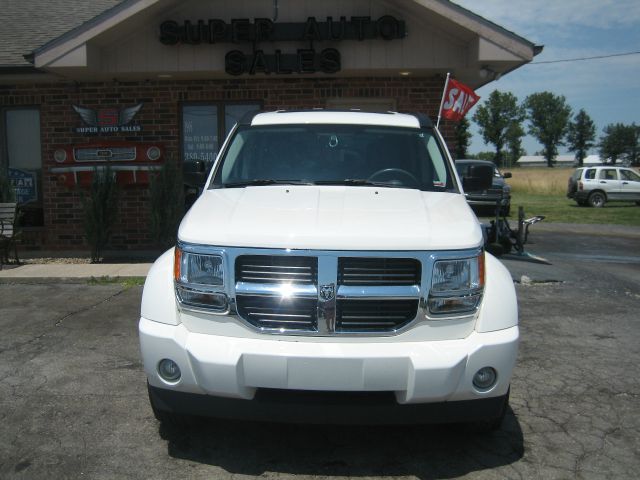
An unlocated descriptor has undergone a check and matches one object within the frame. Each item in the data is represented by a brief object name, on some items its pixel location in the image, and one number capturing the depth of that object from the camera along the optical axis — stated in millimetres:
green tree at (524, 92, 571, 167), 130250
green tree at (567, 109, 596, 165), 134375
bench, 9602
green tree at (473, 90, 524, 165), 115125
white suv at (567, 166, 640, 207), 26547
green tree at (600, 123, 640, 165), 116375
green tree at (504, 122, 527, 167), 116812
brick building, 9406
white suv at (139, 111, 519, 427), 2920
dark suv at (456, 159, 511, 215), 15656
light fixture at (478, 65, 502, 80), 9891
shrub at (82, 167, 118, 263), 9773
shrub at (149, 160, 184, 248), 9906
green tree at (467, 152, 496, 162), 116000
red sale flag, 9484
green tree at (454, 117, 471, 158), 65750
